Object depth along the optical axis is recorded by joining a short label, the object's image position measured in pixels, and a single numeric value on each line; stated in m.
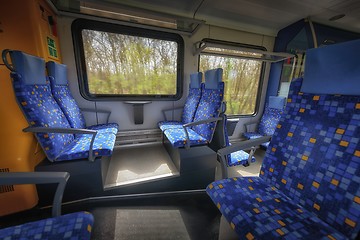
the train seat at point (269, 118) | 3.14
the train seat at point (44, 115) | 1.27
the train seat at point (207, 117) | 1.85
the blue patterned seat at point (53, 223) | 0.70
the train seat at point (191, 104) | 2.48
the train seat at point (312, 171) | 0.75
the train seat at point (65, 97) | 1.82
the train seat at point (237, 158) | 1.88
